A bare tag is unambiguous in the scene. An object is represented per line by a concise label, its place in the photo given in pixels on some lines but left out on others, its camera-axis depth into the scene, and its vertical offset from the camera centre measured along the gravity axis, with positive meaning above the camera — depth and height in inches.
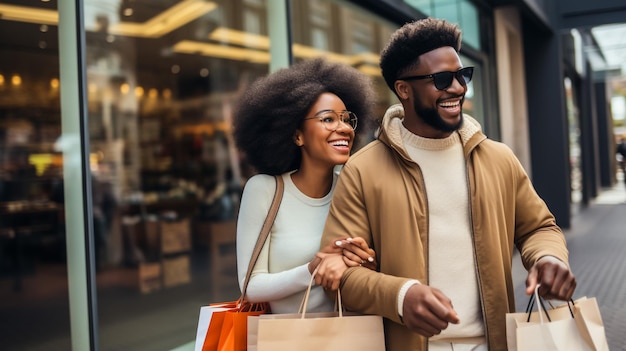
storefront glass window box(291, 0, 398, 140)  296.4 +77.4
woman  84.0 +4.0
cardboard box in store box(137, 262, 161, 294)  331.9 -46.0
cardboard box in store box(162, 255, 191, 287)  343.6 -44.9
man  74.6 -3.5
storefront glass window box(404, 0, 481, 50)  362.9 +101.5
